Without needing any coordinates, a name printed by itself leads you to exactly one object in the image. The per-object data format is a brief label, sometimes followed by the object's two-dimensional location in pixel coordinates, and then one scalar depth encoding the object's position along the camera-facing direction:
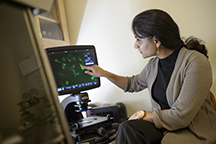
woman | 1.10
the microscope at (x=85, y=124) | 1.21
